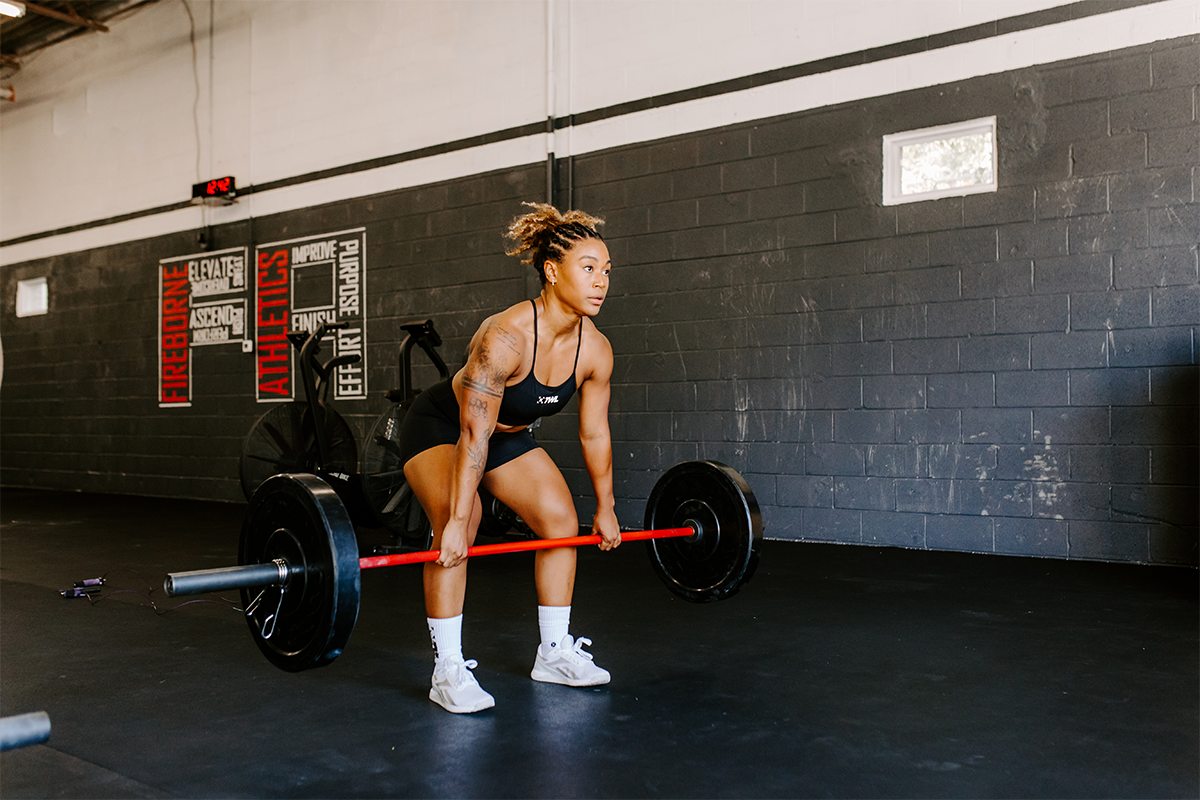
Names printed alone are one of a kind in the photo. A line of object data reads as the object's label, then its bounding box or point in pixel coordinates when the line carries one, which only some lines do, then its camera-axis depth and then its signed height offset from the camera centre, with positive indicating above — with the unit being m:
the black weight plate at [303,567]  1.75 -0.32
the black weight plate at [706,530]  2.52 -0.35
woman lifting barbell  2.14 -0.07
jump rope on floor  3.48 -0.76
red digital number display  7.20 +1.85
